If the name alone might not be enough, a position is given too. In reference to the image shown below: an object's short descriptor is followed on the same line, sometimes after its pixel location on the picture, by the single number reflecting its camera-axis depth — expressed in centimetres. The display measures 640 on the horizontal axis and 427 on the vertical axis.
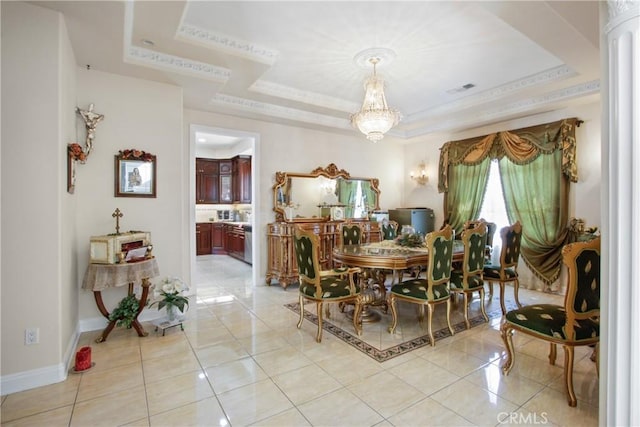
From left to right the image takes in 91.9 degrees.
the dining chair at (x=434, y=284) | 292
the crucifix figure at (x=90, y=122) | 313
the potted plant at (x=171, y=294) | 324
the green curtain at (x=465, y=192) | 557
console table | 287
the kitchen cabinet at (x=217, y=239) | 858
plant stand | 318
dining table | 315
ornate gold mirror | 539
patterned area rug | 279
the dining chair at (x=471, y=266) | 326
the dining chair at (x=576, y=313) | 201
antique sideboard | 500
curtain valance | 447
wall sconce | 661
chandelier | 365
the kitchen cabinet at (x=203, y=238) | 845
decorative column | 131
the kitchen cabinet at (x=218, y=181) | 852
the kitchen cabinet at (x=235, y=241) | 756
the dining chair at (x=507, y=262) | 370
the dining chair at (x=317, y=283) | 303
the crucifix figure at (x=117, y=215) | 320
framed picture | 337
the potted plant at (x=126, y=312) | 304
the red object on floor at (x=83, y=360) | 244
